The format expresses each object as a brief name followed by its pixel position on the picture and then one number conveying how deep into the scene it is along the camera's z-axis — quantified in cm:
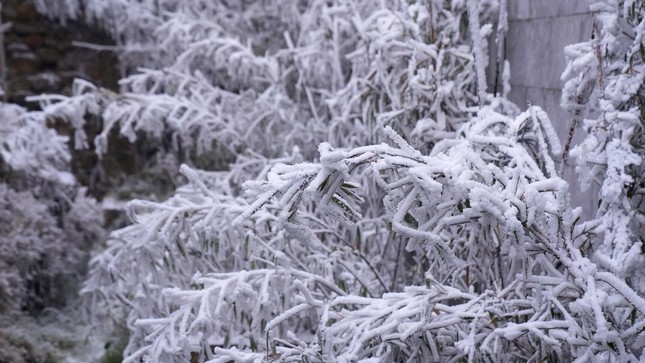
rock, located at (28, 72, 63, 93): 627
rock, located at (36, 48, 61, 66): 638
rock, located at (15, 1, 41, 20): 624
